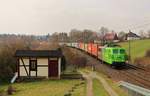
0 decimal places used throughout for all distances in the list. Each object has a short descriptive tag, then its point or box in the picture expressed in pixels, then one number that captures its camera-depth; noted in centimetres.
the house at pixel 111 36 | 8605
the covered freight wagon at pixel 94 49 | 3821
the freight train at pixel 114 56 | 2840
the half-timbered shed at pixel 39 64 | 2364
